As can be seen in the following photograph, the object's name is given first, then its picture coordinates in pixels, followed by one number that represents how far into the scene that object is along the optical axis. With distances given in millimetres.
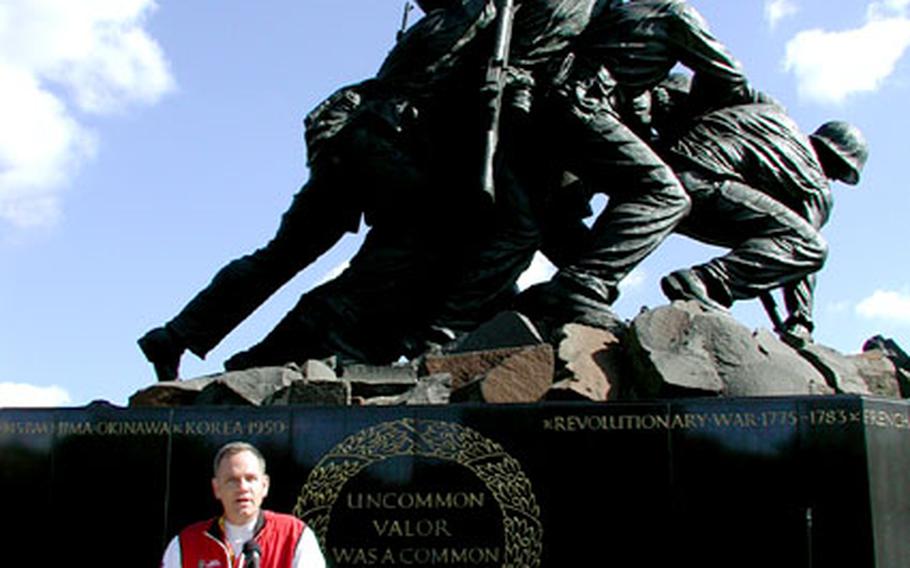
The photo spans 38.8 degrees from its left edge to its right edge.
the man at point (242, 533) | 3846
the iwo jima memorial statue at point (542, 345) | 7328
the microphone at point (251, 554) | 3895
